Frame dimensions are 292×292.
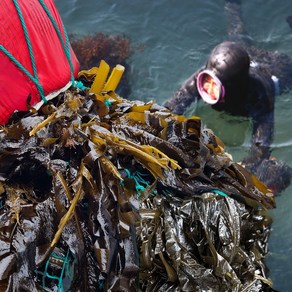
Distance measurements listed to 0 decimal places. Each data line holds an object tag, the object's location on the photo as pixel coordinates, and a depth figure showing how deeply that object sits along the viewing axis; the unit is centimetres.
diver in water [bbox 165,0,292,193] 491
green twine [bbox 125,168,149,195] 231
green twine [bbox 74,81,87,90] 260
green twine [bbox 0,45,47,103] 220
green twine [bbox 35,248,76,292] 206
